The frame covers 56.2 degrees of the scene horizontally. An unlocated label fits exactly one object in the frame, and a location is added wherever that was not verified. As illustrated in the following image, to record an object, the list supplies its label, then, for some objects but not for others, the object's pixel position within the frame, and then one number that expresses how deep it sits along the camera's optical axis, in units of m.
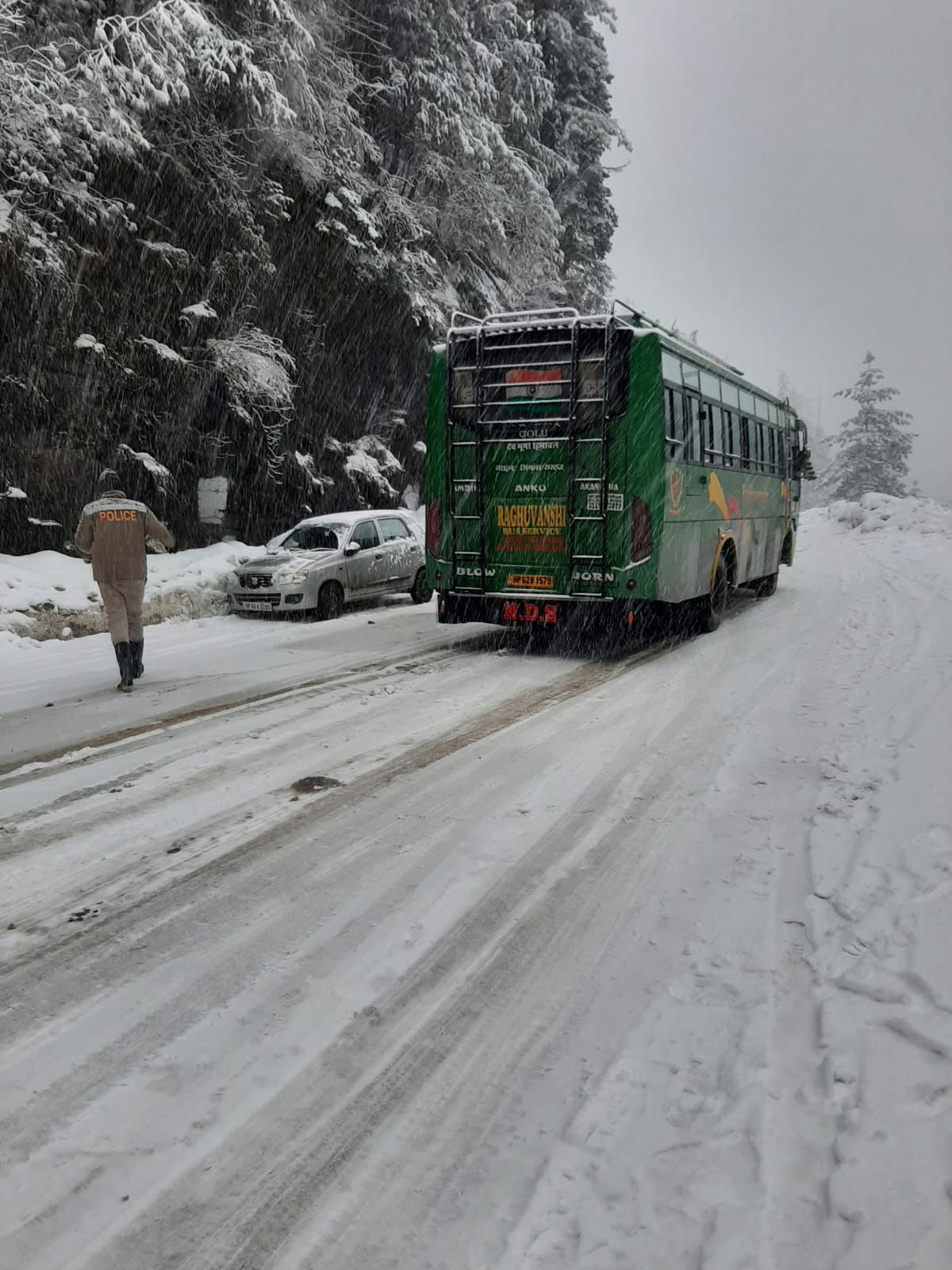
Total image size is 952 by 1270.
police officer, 8.97
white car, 13.81
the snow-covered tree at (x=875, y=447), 59.59
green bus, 10.09
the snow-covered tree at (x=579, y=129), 27.75
